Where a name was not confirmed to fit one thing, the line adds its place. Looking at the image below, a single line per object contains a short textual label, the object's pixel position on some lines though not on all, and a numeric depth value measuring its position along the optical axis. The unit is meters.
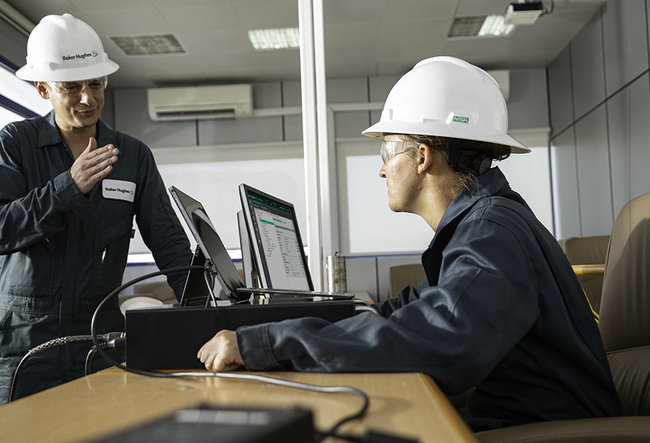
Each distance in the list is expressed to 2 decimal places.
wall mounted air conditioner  6.19
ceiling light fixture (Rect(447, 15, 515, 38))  5.61
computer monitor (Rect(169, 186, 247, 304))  1.20
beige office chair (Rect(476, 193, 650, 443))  1.29
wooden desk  0.61
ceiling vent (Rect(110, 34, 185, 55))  5.55
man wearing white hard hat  1.62
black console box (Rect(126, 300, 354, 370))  1.02
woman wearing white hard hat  0.86
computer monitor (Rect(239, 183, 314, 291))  1.45
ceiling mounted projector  4.89
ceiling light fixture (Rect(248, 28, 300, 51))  5.50
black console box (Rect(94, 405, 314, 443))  0.33
